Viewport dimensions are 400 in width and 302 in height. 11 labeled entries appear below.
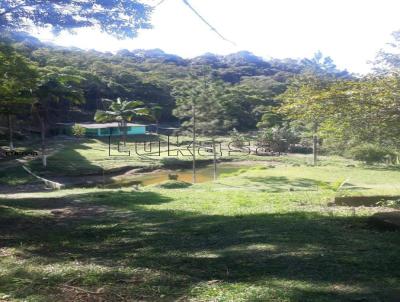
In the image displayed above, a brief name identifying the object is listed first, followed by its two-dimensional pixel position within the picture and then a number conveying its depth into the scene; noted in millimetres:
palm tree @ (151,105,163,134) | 57450
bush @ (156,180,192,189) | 21438
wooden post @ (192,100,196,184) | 29538
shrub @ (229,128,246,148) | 46750
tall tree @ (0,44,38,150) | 15902
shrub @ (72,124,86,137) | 46469
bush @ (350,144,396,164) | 32375
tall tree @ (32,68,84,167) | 29969
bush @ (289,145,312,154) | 46219
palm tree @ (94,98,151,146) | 45000
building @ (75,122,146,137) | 50500
